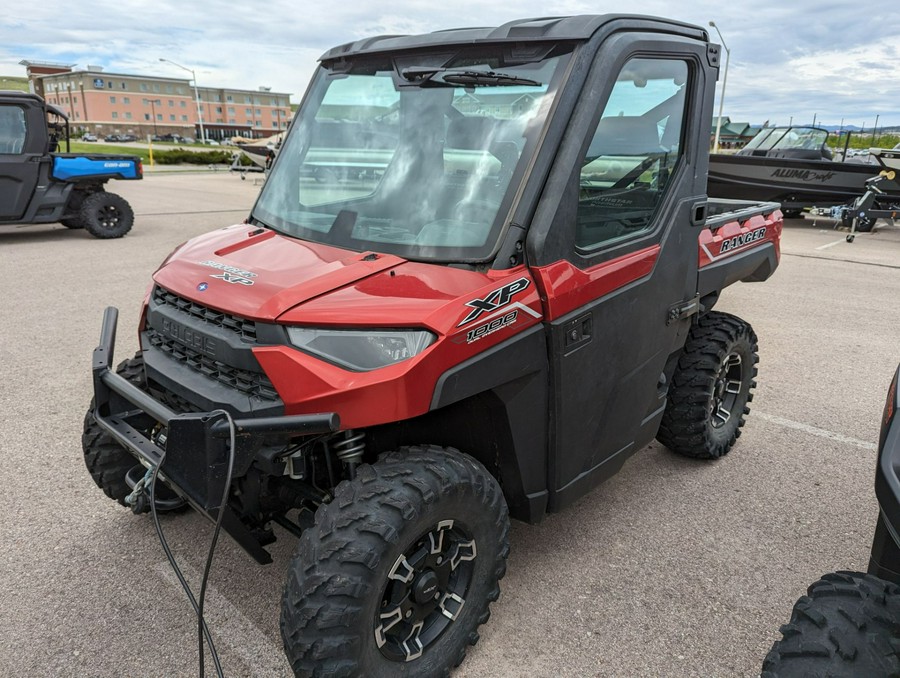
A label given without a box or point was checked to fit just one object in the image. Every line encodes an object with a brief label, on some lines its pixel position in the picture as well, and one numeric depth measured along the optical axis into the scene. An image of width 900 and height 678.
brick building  97.06
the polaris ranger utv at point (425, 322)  2.02
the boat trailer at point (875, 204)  13.12
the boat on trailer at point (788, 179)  14.03
